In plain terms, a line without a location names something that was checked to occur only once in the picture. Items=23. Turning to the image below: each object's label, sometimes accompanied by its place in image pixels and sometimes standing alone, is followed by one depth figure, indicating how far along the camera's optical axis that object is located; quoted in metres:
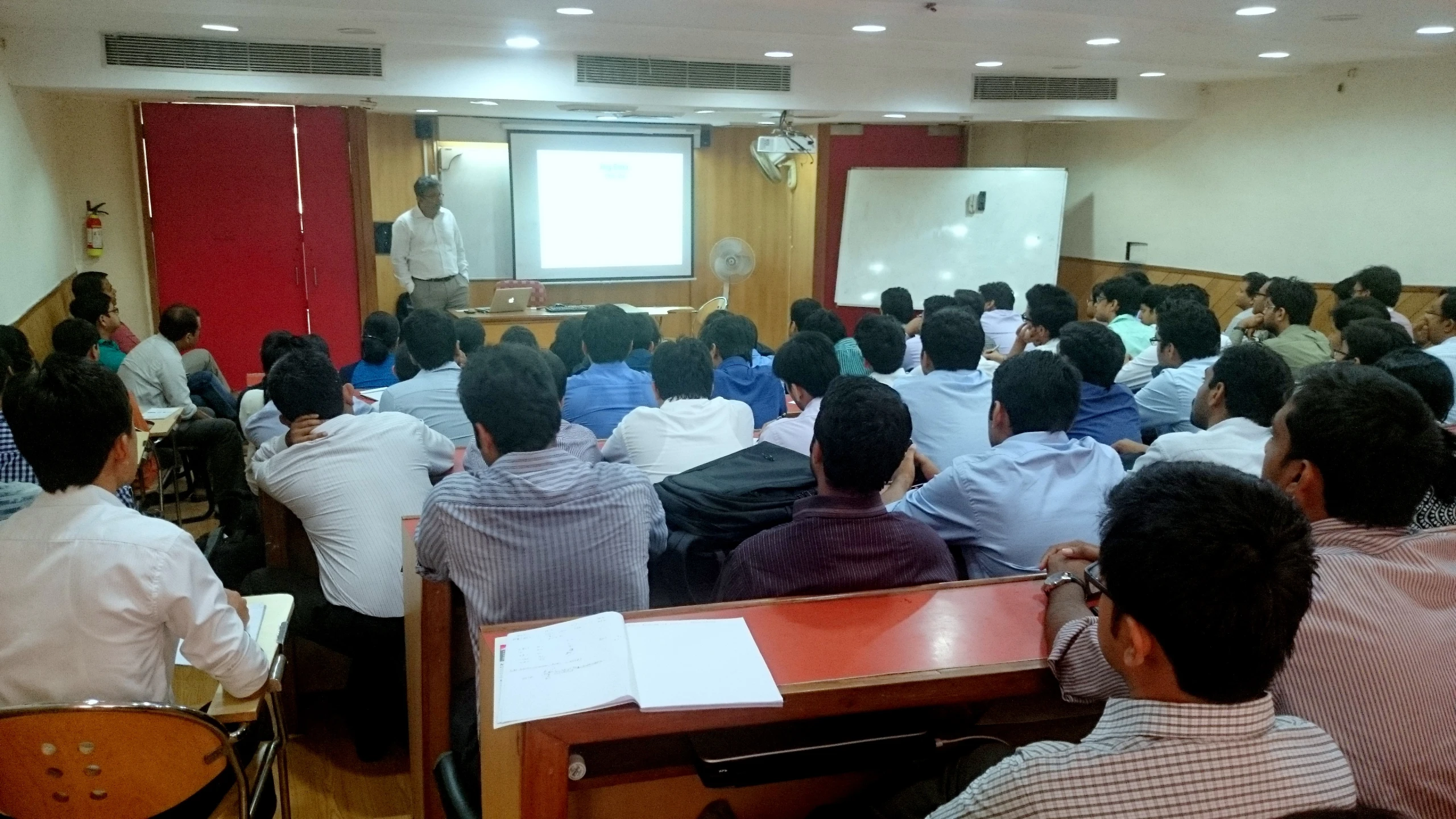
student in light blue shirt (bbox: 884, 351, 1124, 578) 2.17
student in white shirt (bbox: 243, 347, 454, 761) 2.61
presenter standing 7.27
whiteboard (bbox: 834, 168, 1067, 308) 8.48
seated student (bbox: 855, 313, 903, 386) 4.00
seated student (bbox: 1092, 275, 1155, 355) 6.17
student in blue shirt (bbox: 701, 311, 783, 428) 3.99
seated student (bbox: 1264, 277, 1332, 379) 4.89
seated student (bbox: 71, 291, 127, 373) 4.99
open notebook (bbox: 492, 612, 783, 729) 1.30
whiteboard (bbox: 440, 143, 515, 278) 8.23
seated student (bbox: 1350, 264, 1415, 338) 5.68
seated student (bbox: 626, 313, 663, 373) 4.57
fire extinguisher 6.68
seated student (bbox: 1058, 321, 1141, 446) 3.49
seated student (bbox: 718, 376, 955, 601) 1.82
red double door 7.13
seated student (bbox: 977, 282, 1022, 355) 6.25
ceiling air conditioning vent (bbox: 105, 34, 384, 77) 5.25
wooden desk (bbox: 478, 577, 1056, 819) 1.32
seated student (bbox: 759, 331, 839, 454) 3.14
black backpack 2.22
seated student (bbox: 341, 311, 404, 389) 4.57
